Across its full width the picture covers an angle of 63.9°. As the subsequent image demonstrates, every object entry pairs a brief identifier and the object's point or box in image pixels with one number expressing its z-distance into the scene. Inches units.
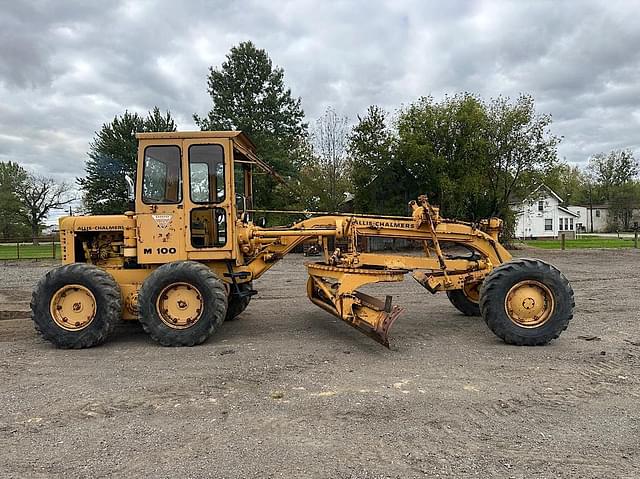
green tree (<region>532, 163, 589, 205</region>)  1052.5
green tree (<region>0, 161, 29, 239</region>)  2034.9
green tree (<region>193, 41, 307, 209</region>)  1259.8
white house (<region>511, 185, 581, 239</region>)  2017.7
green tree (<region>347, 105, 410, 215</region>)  1016.9
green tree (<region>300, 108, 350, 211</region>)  1098.1
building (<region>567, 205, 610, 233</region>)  2805.1
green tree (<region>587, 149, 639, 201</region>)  2933.1
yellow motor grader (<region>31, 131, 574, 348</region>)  277.3
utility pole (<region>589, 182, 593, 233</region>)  2903.5
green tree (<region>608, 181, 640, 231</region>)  2576.3
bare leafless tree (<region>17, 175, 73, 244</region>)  2224.4
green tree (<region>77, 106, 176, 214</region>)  1267.2
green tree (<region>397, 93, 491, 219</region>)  987.3
